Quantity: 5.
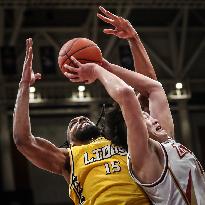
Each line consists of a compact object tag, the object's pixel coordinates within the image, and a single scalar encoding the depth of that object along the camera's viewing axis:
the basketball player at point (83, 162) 3.90
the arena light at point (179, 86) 18.05
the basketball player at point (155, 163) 3.54
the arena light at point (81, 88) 17.44
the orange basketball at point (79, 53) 4.28
